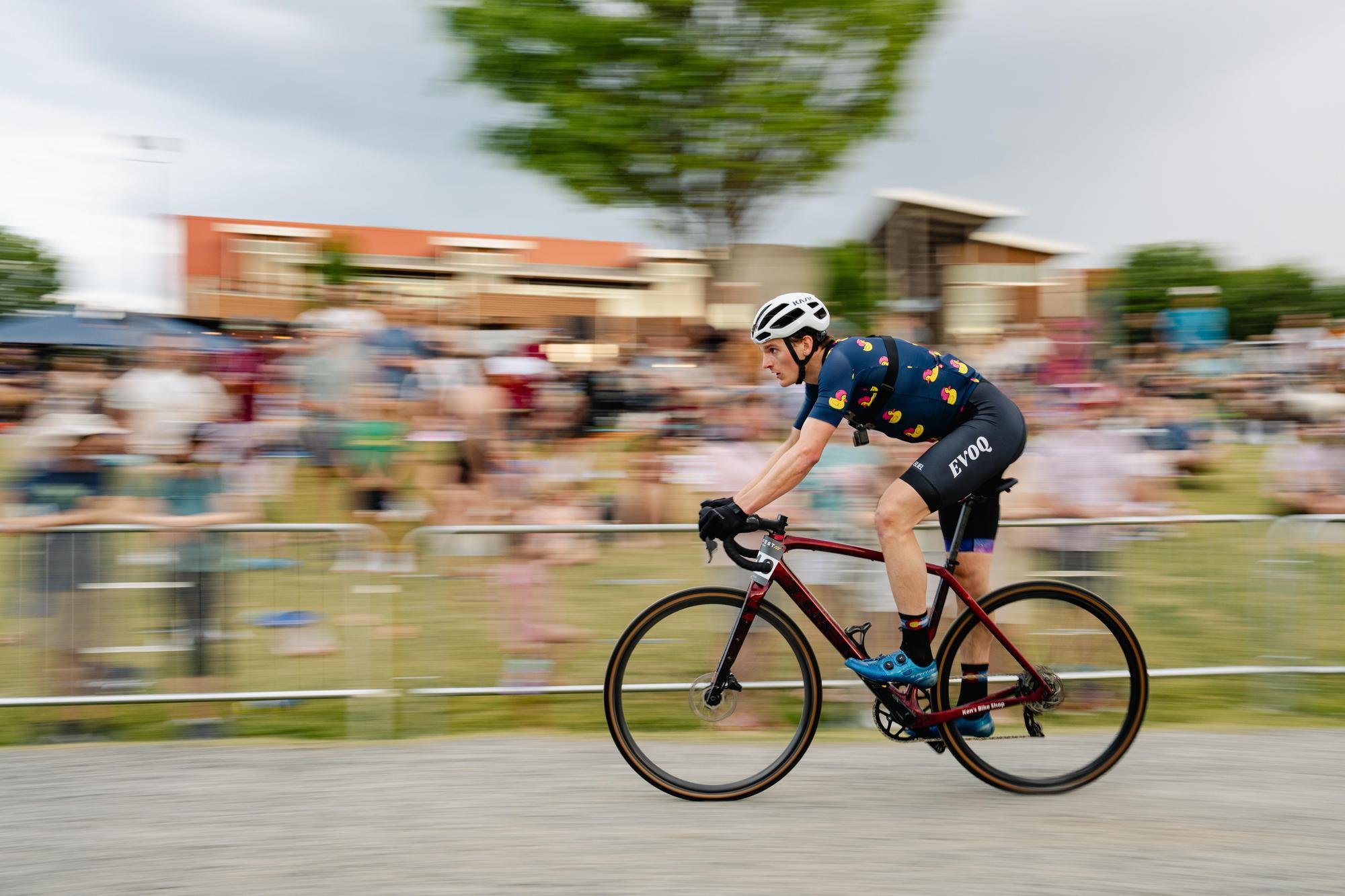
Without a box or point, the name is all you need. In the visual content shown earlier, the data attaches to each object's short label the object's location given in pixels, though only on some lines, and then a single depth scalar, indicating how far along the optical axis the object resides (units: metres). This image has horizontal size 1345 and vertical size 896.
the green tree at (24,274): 50.70
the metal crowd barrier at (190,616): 5.00
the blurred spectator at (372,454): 7.02
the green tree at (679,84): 18.55
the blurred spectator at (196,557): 5.10
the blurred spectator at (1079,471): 6.20
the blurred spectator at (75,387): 5.47
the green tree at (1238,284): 61.25
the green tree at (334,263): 49.31
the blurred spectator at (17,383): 6.82
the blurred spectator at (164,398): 5.68
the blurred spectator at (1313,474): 7.30
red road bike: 4.15
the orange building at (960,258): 24.31
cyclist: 3.99
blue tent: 8.79
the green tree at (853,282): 27.97
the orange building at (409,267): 44.97
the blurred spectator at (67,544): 5.00
